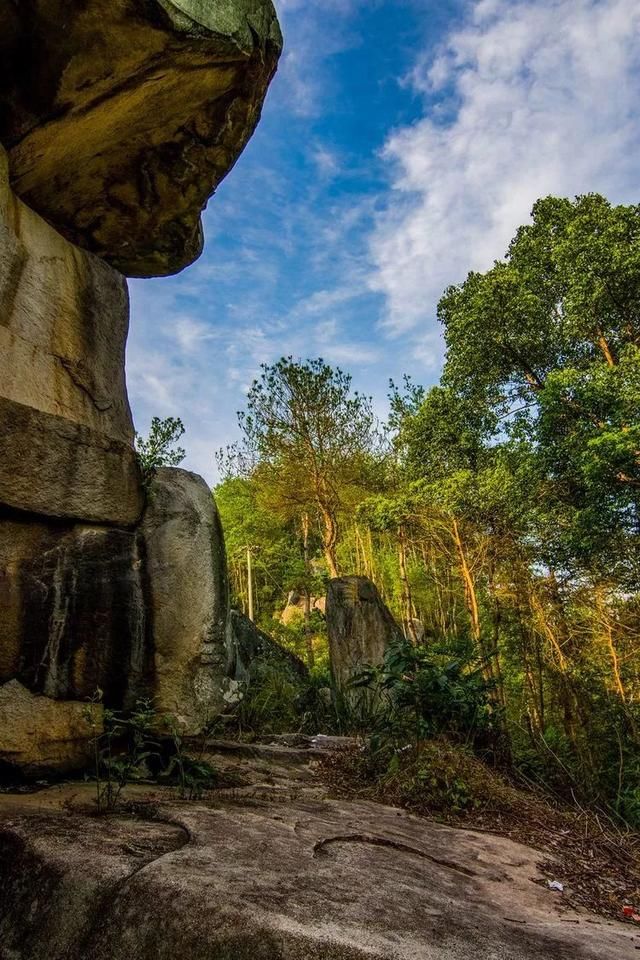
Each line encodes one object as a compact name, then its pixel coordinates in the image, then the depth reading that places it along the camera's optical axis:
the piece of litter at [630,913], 2.49
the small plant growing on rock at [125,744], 2.94
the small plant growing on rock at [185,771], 3.13
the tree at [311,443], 18.11
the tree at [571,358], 10.55
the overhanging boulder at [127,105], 3.25
